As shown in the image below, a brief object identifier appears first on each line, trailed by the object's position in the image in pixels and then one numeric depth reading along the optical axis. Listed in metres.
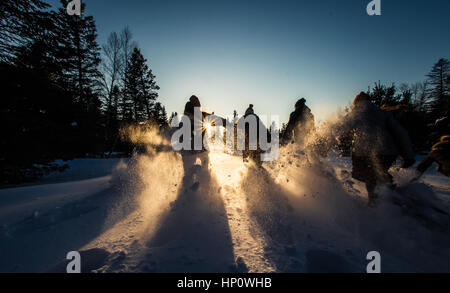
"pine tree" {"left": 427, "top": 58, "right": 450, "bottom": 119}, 27.64
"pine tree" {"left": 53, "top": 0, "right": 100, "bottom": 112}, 14.85
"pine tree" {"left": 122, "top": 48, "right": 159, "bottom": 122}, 21.33
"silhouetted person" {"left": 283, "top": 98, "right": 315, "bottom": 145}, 4.89
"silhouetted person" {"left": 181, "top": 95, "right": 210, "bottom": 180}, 4.39
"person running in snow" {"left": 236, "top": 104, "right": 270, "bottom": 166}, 6.15
